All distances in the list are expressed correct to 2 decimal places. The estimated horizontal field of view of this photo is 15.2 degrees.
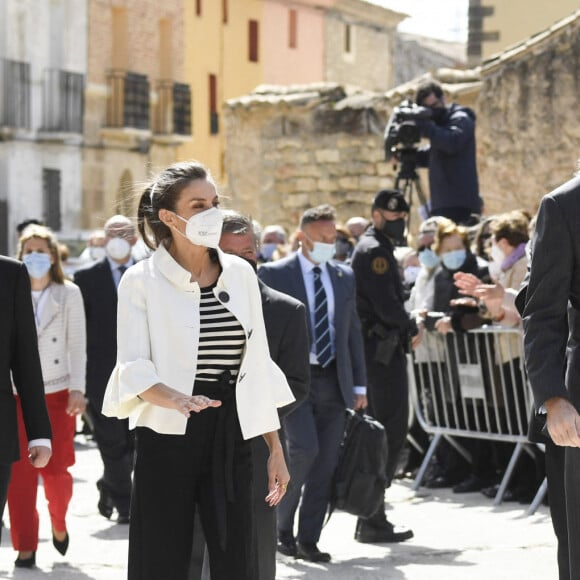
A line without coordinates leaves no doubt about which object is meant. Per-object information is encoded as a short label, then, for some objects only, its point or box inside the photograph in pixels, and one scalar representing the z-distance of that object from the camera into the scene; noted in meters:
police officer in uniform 13.55
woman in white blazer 7.16
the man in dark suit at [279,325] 9.82
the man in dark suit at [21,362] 8.09
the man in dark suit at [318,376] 11.86
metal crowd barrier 14.20
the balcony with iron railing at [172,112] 60.07
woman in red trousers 11.67
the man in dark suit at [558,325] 6.58
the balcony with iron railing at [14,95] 51.63
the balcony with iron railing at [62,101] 53.70
